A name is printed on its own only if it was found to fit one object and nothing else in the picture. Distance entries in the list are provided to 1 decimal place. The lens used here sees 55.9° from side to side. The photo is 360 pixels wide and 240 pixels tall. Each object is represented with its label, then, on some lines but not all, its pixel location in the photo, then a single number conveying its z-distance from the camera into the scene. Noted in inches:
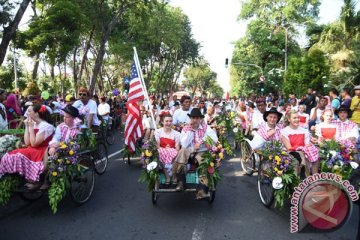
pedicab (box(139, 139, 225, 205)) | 210.8
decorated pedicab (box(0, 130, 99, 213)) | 193.3
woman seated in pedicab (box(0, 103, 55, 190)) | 195.8
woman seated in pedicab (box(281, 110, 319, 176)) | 216.7
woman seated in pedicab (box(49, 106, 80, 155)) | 227.3
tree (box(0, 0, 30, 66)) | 398.3
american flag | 312.3
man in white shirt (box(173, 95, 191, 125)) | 368.2
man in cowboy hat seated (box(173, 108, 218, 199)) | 214.2
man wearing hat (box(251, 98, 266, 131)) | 345.7
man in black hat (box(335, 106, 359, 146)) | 253.6
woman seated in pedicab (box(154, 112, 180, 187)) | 240.6
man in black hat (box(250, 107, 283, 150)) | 246.8
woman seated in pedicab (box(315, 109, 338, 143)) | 260.5
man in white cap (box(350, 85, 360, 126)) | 308.5
